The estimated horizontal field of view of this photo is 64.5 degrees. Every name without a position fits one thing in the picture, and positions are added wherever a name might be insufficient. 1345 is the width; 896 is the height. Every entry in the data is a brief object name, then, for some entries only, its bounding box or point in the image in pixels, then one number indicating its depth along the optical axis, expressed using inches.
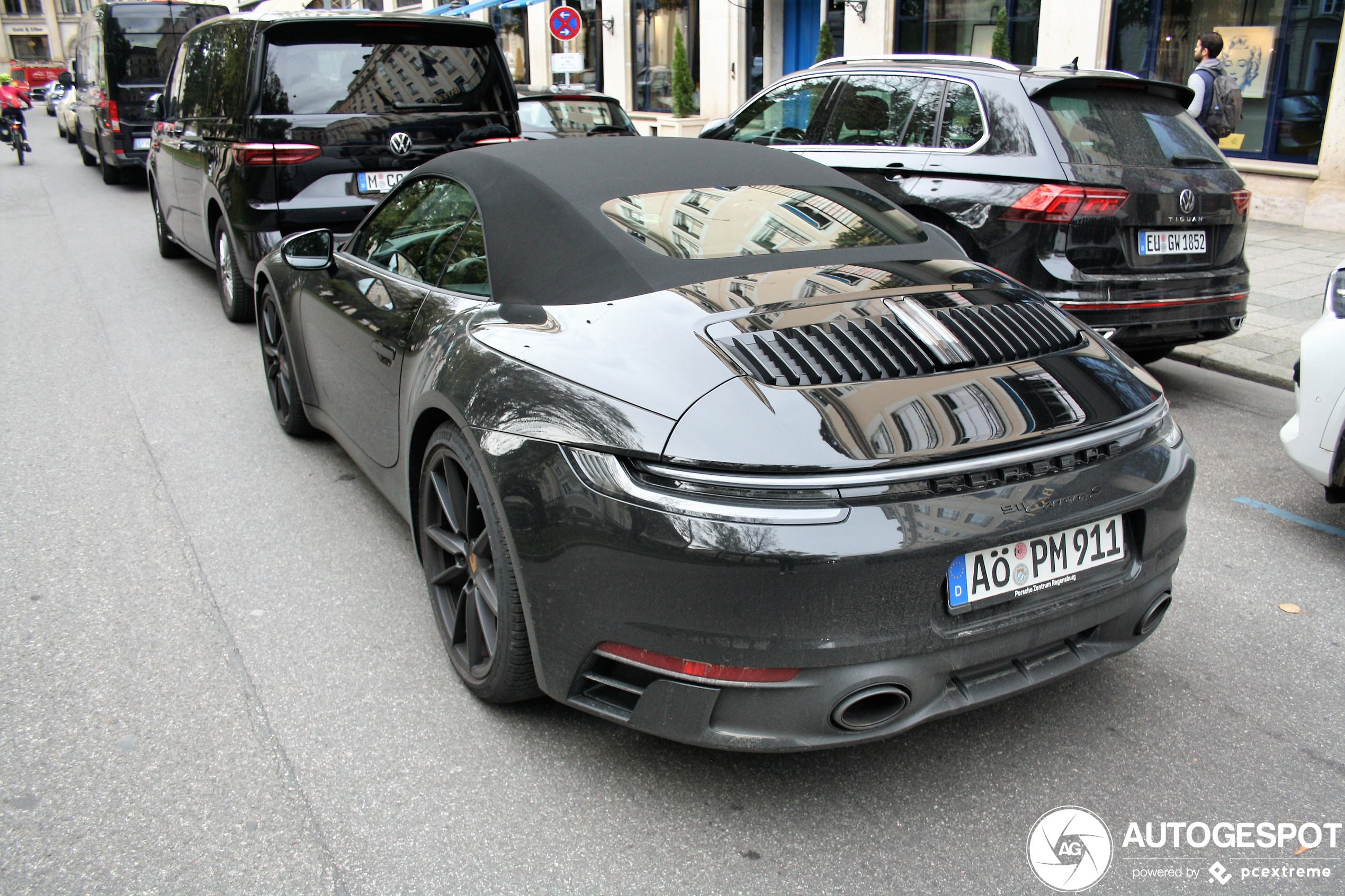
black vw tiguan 208.5
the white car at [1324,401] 150.7
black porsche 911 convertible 88.0
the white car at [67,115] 932.6
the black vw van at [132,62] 621.3
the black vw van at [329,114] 265.7
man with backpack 386.9
